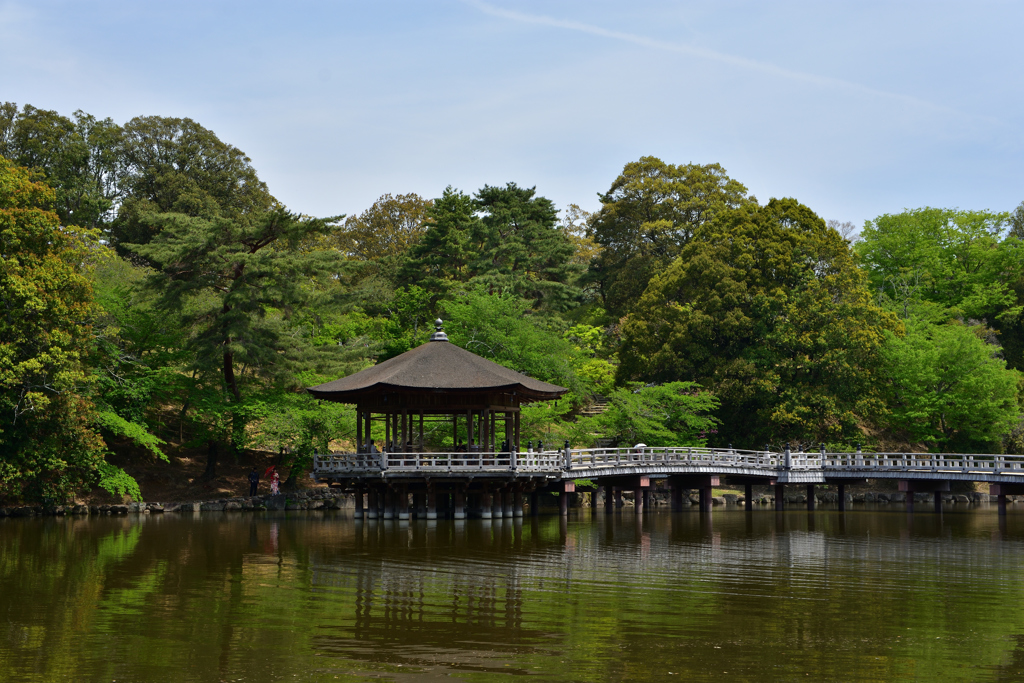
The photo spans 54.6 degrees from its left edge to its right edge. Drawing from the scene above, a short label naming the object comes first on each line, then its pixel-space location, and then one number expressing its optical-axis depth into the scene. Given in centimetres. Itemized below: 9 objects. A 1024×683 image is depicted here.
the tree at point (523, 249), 5708
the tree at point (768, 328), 4578
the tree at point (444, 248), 5600
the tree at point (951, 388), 4681
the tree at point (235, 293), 4116
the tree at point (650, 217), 6175
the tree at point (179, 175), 5956
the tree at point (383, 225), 7975
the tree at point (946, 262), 5794
